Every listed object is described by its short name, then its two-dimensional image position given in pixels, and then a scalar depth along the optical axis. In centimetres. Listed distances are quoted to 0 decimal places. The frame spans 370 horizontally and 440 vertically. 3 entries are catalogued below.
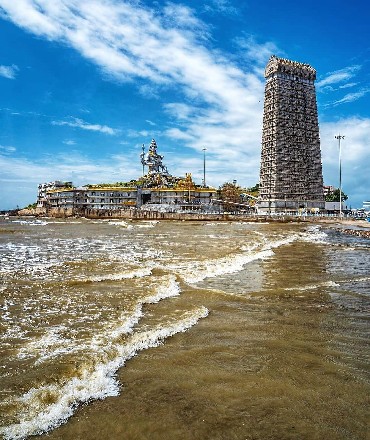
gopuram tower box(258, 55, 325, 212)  9588
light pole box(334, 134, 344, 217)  8781
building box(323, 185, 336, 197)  17782
